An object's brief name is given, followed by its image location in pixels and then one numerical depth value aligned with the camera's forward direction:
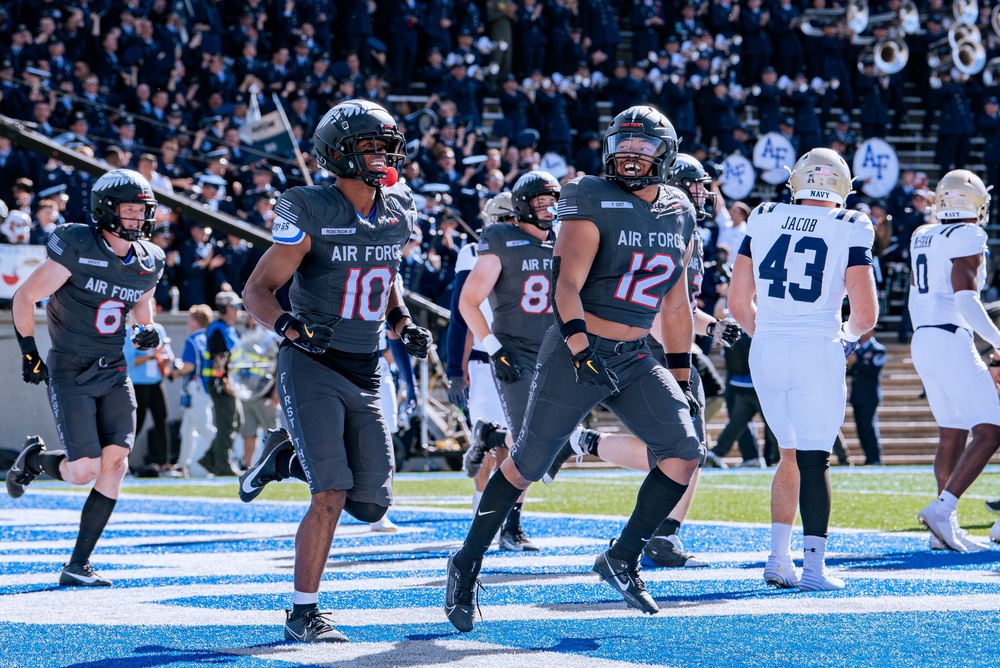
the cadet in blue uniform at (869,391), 32.03
